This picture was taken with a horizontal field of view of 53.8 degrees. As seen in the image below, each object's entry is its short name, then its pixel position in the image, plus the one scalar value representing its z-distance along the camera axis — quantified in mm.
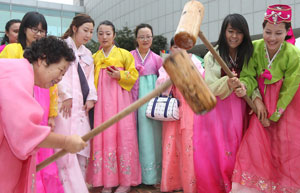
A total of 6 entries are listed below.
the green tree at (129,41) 14328
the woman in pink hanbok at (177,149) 3400
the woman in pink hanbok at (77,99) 2908
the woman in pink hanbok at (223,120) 2635
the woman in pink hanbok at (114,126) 3410
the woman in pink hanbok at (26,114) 1503
